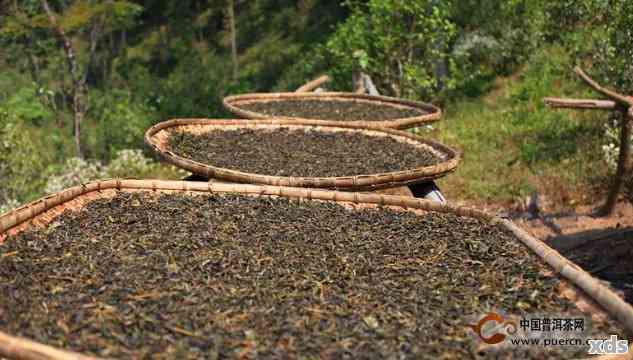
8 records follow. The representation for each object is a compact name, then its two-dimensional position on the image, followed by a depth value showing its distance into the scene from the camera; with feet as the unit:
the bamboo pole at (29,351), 4.71
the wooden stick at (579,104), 13.71
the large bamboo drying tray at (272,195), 4.84
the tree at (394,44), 26.23
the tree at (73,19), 41.04
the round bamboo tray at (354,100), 14.21
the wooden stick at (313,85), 23.09
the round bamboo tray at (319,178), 9.51
